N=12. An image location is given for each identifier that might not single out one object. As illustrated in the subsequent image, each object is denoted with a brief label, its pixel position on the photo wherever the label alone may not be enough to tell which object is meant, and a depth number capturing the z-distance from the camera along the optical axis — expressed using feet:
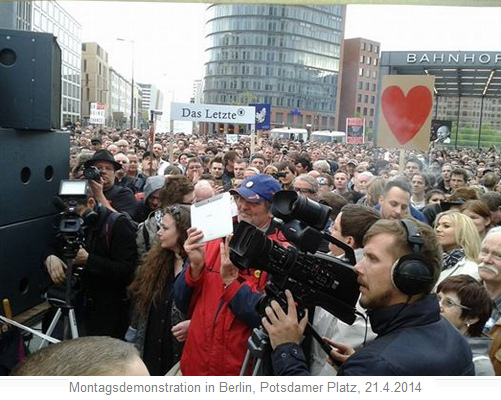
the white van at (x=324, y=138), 137.95
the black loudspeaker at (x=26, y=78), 7.87
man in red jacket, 6.51
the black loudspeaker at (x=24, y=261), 7.85
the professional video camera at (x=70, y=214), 7.75
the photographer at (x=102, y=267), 8.71
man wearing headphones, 4.37
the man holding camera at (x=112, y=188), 12.39
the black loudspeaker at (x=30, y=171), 7.50
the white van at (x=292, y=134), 98.29
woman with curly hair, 8.04
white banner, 25.43
